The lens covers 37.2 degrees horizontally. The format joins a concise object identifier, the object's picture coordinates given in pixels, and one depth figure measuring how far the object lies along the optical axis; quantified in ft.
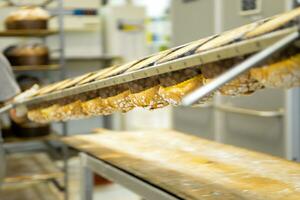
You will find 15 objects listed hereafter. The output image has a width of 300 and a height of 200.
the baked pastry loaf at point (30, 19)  12.68
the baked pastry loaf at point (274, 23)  3.46
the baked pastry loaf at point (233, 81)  3.98
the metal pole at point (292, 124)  8.63
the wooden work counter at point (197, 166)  4.84
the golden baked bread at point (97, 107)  6.48
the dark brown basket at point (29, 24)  12.71
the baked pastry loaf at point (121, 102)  5.88
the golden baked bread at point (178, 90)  4.57
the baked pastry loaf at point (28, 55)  12.97
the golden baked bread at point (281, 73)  3.58
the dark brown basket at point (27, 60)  12.98
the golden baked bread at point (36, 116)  8.41
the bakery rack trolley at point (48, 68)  12.64
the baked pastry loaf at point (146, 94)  5.26
